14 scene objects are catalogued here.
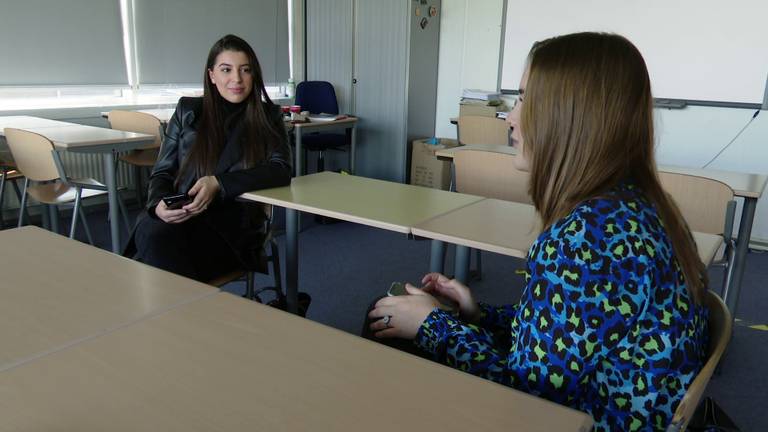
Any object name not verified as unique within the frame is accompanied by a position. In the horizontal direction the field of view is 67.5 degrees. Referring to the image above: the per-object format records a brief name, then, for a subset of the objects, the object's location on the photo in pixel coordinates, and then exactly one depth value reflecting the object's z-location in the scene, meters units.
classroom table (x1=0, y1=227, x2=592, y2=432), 0.71
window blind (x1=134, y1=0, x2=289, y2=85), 4.52
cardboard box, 5.19
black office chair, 5.33
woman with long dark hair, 1.90
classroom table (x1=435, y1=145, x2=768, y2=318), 2.28
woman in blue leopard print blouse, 0.79
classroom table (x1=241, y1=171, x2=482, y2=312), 1.78
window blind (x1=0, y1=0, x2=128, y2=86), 3.71
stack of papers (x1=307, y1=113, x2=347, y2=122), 4.64
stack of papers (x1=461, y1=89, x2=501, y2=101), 5.06
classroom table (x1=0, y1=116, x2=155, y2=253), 2.74
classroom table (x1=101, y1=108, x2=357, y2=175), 4.29
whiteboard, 3.96
